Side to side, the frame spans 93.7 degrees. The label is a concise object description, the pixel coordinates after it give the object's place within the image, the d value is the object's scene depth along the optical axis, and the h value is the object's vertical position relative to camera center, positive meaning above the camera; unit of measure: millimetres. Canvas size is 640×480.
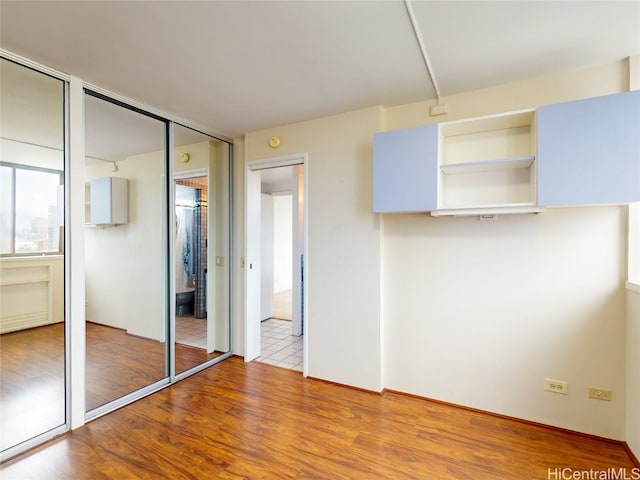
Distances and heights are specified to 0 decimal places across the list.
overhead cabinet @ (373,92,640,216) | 1804 +540
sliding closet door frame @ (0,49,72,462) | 2168 -70
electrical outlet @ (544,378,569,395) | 2168 -1089
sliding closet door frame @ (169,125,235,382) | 2957 -143
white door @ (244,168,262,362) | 3434 -328
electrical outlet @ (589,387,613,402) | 2059 -1085
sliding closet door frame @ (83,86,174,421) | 2891 +64
